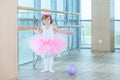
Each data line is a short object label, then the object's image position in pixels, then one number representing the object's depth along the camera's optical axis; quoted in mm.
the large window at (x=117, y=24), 9758
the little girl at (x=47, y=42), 5586
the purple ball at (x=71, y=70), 5277
